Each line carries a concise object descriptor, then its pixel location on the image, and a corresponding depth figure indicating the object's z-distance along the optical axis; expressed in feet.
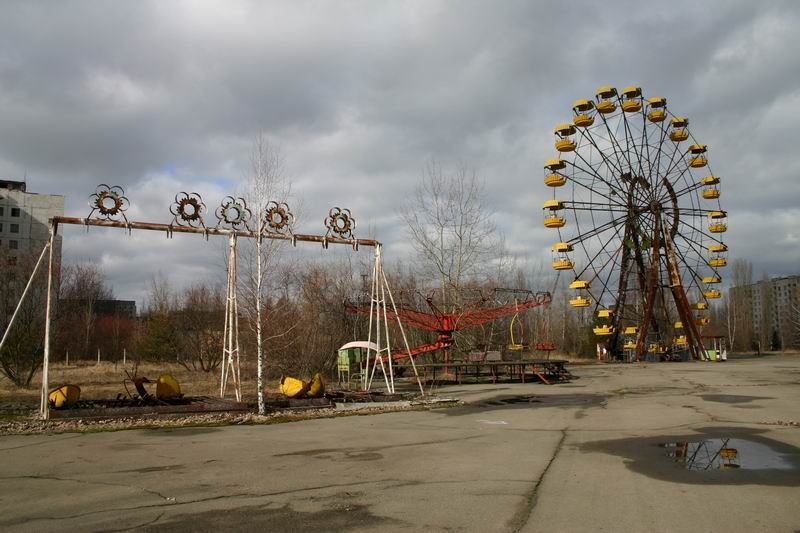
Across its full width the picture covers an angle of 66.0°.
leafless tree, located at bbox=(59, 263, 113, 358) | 126.51
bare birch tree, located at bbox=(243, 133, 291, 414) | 47.05
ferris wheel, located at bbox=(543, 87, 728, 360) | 153.79
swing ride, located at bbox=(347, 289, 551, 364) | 93.97
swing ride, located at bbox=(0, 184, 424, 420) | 47.60
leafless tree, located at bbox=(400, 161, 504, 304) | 122.42
